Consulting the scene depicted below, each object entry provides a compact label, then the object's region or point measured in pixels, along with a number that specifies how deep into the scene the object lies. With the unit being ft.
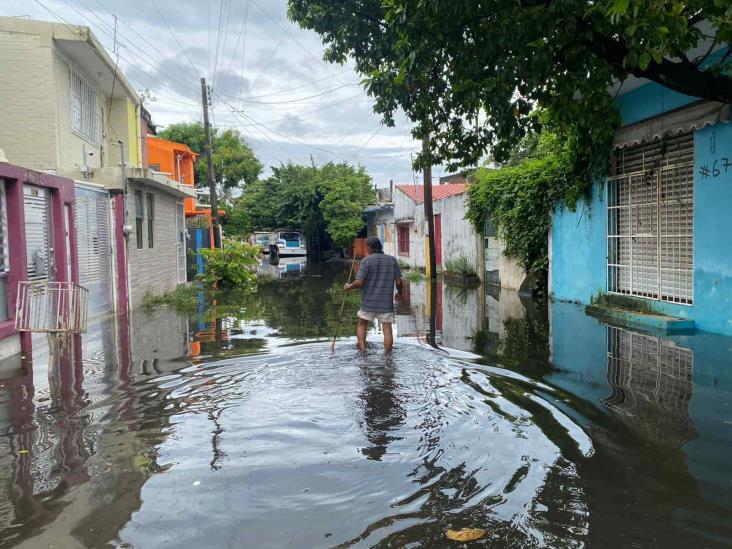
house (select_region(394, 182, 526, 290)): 64.64
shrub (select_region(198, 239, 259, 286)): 73.56
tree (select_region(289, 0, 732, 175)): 21.16
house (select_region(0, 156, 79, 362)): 29.07
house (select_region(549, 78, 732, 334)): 30.81
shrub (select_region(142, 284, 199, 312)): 52.87
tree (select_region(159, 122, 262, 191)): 140.15
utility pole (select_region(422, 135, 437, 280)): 71.72
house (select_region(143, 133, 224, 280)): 90.89
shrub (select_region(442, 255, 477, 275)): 74.18
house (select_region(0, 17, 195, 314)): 42.24
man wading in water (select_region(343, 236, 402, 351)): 29.35
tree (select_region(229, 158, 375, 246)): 136.15
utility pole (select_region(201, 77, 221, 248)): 89.45
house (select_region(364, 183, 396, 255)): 128.16
